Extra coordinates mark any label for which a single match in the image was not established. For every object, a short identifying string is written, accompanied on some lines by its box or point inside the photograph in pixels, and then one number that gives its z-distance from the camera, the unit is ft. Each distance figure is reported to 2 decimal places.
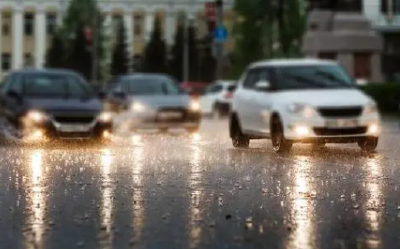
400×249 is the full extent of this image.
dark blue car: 70.54
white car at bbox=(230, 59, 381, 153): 57.77
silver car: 88.17
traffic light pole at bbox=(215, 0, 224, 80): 151.73
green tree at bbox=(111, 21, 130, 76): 350.02
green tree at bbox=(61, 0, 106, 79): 327.88
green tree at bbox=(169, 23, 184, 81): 349.61
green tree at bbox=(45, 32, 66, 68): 349.20
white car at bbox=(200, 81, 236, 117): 144.25
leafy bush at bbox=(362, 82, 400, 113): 127.73
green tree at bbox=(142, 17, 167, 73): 349.61
